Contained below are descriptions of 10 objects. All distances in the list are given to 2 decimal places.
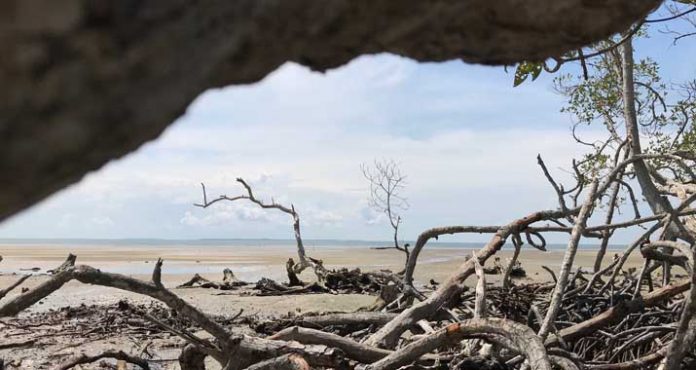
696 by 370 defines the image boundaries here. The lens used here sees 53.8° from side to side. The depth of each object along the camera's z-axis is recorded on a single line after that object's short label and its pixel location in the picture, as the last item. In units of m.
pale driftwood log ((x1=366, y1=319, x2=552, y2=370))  2.64
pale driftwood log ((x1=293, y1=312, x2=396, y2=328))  4.26
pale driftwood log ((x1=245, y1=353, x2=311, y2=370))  2.57
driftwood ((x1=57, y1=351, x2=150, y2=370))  3.28
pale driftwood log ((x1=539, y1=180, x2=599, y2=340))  3.36
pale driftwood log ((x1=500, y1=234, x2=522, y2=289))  4.32
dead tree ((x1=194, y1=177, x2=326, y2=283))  9.30
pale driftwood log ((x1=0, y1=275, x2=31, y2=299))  3.20
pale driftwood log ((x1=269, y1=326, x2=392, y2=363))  3.18
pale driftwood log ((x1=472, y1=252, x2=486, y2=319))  3.35
